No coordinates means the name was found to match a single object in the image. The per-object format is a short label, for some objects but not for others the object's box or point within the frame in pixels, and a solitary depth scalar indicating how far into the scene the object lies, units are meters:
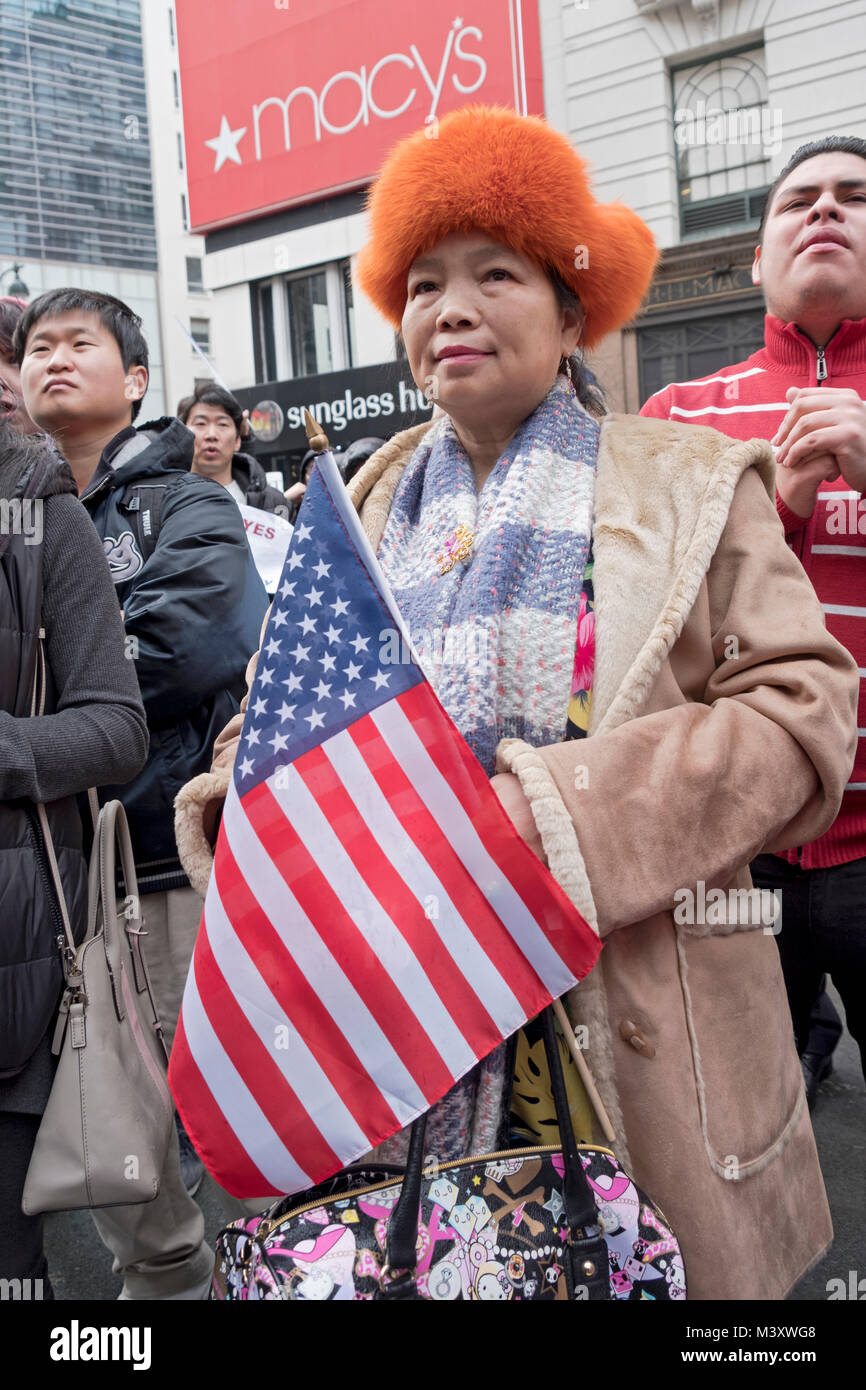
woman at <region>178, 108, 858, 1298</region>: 1.50
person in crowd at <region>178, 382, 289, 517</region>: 5.64
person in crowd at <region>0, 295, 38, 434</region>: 3.17
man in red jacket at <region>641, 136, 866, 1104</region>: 2.20
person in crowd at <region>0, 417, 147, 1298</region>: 1.77
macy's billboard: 13.54
